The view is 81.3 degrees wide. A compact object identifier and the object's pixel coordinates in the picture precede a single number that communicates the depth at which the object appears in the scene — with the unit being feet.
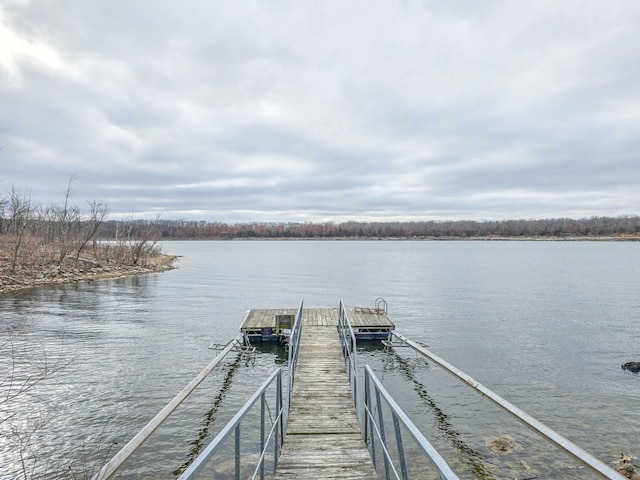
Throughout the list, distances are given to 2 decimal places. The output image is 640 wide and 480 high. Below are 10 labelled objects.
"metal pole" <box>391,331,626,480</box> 17.99
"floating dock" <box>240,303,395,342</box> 55.31
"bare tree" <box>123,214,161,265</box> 164.76
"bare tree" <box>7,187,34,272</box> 110.06
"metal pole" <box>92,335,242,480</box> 21.54
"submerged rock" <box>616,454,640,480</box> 24.25
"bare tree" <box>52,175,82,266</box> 142.00
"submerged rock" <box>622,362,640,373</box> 45.48
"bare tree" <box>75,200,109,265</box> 156.07
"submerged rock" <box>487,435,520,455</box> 28.43
